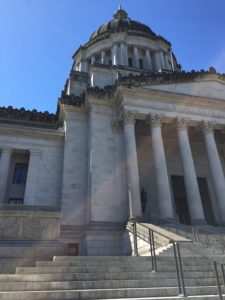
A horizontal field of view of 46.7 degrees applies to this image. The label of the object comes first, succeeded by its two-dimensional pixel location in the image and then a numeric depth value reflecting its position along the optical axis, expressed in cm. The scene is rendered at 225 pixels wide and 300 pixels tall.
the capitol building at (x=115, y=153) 1859
